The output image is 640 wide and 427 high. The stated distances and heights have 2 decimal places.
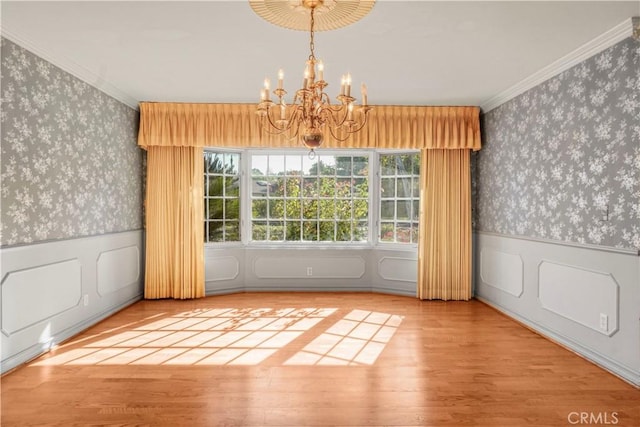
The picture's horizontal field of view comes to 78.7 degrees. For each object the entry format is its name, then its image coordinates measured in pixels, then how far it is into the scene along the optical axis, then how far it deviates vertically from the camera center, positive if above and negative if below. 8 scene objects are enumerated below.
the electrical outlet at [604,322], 2.95 -0.85
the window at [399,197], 5.31 +0.20
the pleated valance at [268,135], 4.77 +1.04
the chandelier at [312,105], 2.21 +0.63
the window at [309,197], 5.50 +0.21
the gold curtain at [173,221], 4.94 -0.11
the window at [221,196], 5.28 +0.22
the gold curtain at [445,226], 5.04 -0.19
